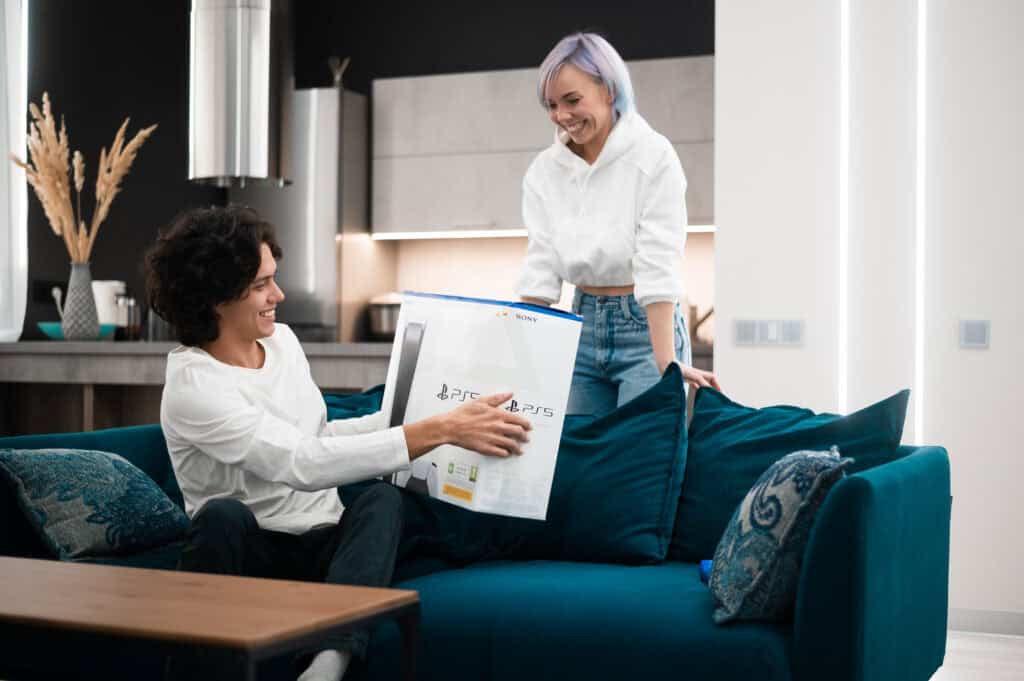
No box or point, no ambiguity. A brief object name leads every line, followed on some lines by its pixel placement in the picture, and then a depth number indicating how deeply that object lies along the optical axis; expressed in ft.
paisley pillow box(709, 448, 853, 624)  6.73
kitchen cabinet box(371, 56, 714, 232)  21.06
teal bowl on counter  18.84
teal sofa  6.54
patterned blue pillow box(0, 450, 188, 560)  8.39
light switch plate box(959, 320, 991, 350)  13.73
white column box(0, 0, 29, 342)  20.42
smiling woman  9.39
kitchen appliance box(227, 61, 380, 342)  22.67
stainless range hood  17.53
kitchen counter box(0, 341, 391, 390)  15.81
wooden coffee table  4.93
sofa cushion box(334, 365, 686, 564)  8.61
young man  7.40
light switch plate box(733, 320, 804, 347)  14.10
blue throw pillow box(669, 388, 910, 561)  8.07
